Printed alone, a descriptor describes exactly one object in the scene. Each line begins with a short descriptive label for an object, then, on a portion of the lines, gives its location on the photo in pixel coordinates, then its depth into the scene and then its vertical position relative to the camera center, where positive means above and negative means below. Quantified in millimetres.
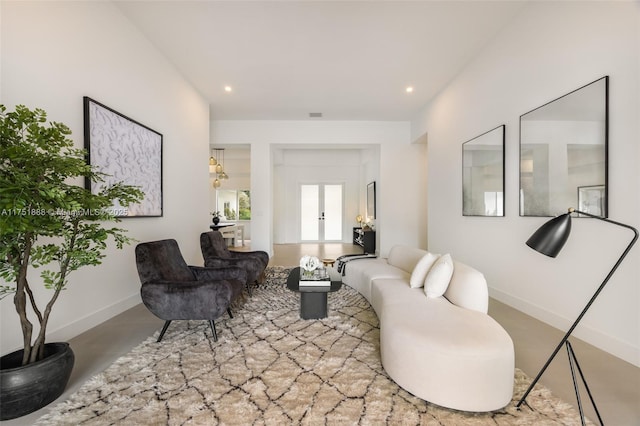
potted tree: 1350 -102
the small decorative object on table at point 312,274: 2798 -712
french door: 9477 -143
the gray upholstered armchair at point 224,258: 3656 -694
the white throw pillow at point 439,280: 2365 -619
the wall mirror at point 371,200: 7543 +220
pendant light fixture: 7765 +1237
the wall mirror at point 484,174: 3428 +451
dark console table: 7312 -879
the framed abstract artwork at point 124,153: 2643 +607
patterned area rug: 1504 -1134
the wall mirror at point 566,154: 2232 +486
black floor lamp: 1365 -149
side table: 2859 -994
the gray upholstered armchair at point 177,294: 2322 -729
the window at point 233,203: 10953 +200
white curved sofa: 1522 -809
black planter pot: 1453 -948
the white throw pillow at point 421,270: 2682 -615
